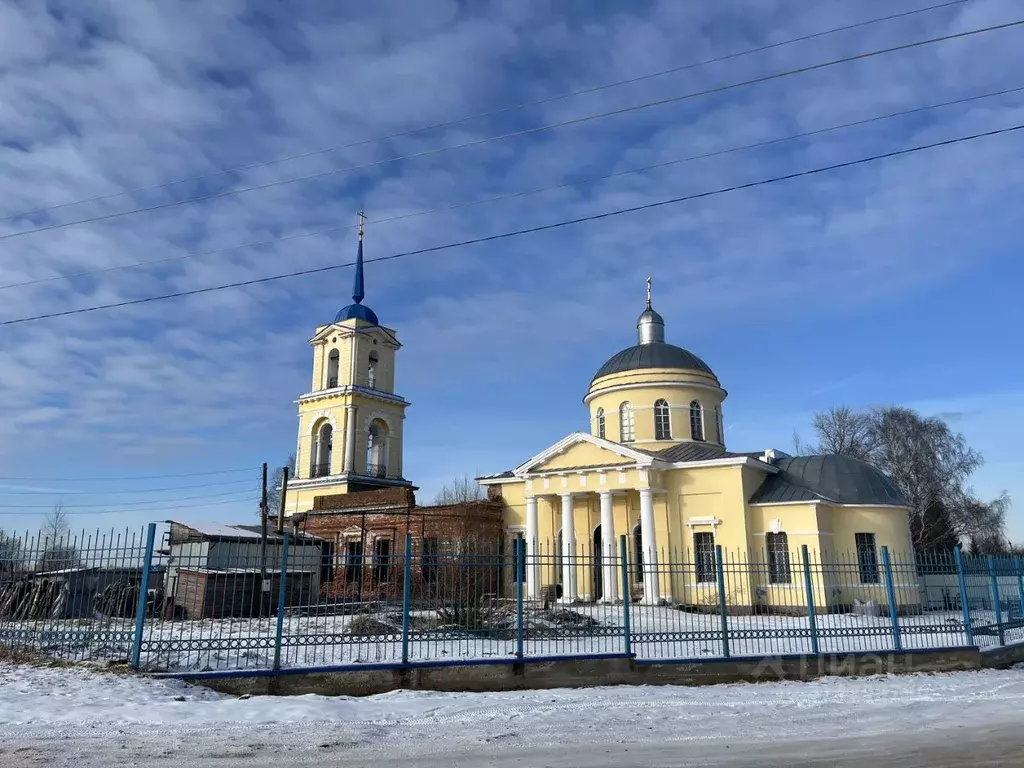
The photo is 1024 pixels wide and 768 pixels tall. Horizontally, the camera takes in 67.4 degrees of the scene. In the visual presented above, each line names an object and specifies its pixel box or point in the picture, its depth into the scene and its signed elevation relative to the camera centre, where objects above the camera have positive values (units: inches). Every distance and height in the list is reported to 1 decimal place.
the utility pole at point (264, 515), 780.3 +107.2
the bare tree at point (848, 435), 1825.8 +376.4
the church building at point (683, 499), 1014.4 +132.4
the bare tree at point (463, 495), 2523.9 +337.8
